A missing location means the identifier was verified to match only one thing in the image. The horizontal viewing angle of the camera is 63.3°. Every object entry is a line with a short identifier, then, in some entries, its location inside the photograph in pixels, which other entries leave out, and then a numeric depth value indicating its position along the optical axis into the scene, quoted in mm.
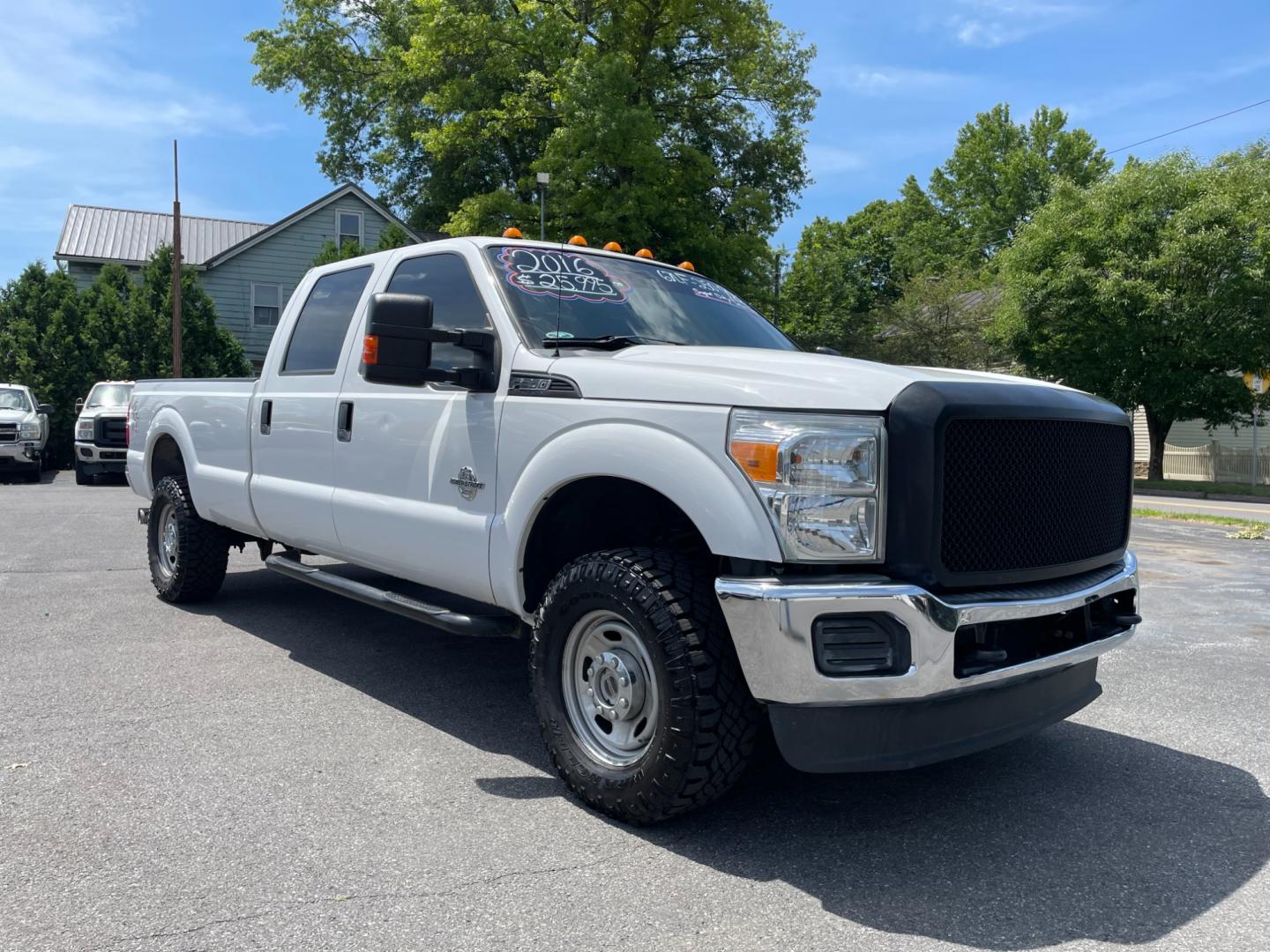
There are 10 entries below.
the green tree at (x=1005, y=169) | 57406
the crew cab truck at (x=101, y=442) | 18469
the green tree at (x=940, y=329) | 34156
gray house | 31562
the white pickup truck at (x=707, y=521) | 2951
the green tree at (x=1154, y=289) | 24406
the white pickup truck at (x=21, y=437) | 18375
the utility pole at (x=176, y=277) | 22938
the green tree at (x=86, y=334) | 24062
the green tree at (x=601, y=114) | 25094
